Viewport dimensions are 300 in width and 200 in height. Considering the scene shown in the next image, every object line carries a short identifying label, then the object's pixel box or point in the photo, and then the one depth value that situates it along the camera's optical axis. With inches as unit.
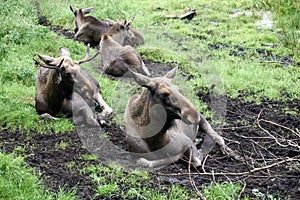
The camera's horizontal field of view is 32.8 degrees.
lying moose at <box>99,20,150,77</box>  421.7
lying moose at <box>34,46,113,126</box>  306.0
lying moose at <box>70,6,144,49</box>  539.2
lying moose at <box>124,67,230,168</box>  231.6
